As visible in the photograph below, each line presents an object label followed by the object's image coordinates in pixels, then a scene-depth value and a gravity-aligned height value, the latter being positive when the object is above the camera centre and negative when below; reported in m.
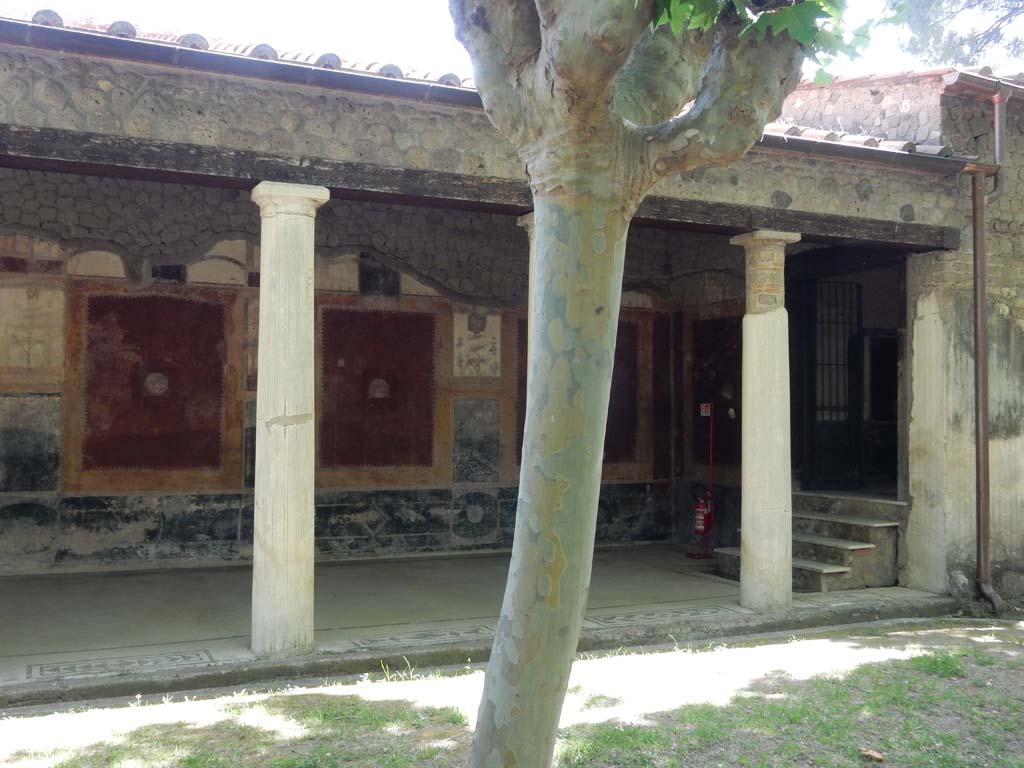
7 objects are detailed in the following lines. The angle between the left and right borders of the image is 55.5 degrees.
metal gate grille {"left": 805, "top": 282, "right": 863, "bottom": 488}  9.86 +0.25
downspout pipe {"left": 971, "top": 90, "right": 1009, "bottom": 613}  8.20 +0.33
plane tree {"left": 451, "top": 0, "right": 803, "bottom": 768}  2.86 +0.33
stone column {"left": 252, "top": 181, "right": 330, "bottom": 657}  6.00 -0.11
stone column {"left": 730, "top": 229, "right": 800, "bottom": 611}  7.62 -0.20
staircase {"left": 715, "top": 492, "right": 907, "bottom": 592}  8.45 -1.19
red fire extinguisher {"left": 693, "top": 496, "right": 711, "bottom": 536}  10.19 -1.10
